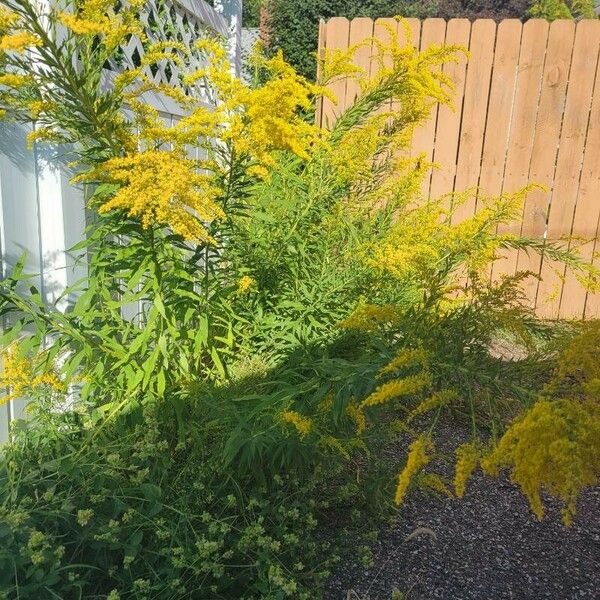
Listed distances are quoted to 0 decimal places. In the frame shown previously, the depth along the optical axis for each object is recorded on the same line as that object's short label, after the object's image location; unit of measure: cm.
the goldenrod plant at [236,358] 170
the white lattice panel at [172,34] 321
